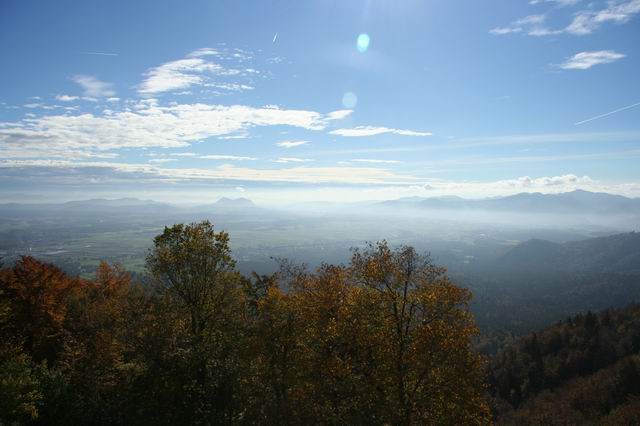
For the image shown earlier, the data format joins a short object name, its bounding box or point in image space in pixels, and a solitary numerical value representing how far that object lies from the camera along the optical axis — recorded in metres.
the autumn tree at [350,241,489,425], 20.34
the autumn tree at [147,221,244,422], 27.47
